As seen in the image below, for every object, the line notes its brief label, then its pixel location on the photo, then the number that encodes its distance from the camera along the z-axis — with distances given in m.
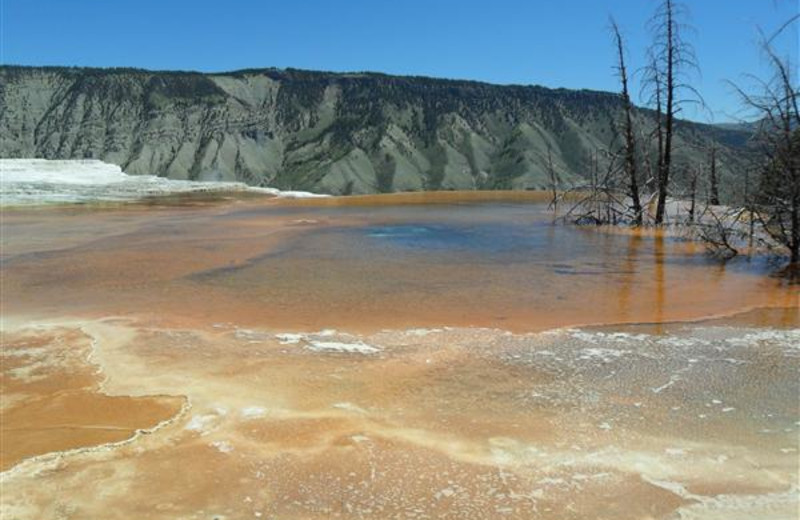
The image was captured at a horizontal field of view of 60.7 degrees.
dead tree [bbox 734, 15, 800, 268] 11.55
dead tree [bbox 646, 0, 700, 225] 19.11
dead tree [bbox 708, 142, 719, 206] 25.83
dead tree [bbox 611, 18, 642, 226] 21.34
